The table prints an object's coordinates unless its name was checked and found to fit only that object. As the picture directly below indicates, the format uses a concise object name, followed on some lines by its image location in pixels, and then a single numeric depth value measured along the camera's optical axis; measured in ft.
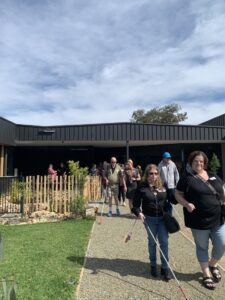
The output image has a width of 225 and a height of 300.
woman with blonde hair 10.53
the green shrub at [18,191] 23.09
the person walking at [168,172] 17.48
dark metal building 41.64
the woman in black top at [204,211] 9.52
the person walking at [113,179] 21.88
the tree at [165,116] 101.81
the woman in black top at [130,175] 23.49
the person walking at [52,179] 23.36
